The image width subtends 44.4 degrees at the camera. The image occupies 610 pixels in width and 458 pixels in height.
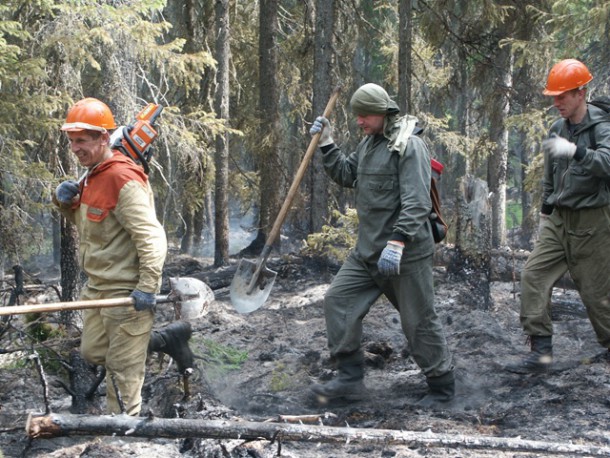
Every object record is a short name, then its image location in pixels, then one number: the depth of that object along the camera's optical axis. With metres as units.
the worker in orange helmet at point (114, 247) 4.88
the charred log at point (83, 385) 6.15
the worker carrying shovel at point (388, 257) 5.65
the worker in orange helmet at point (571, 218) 6.04
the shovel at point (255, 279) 6.97
